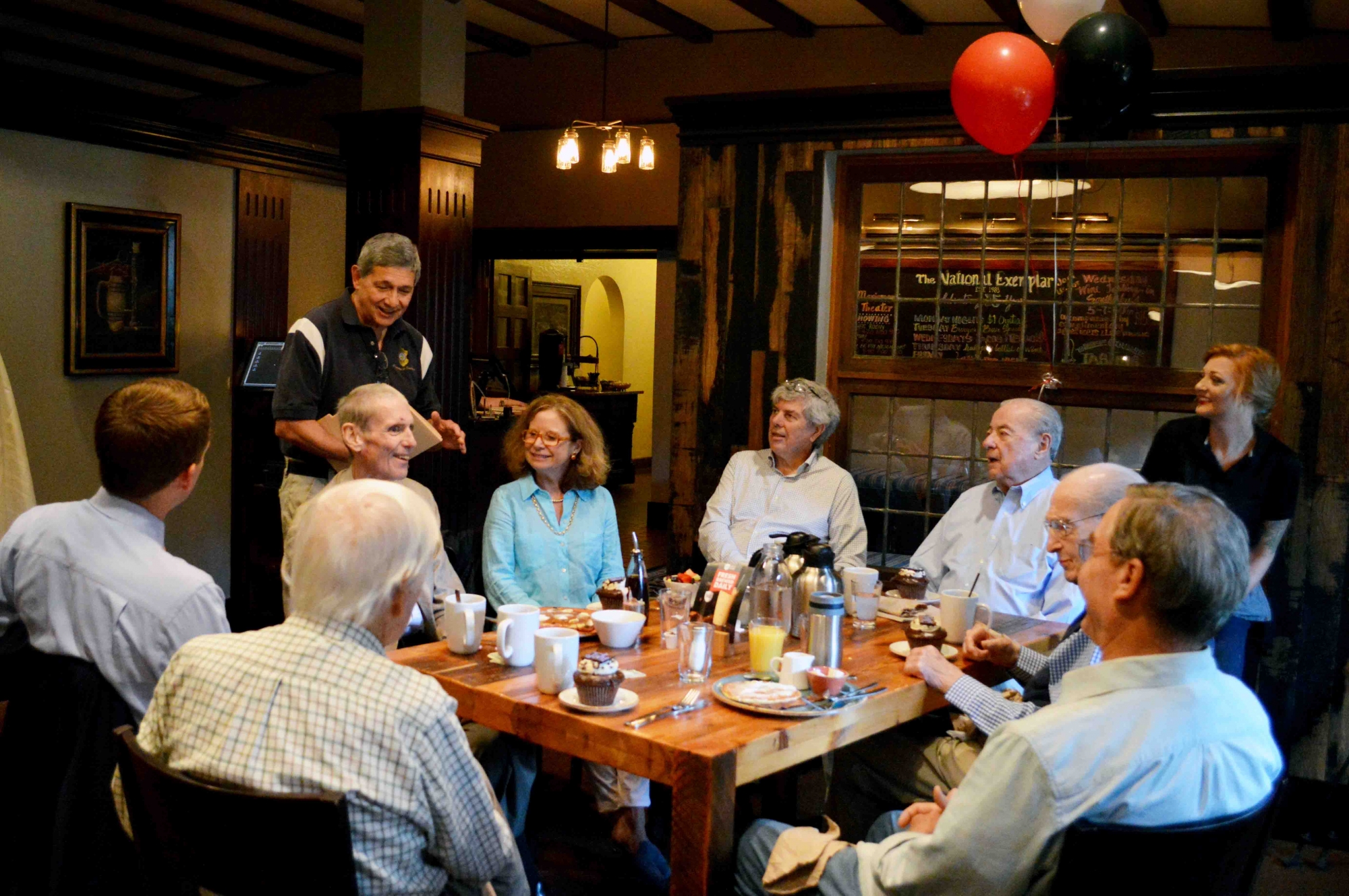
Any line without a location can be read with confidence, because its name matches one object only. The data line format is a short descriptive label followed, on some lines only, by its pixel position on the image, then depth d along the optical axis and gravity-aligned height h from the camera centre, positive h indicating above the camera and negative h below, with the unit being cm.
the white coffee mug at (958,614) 301 -63
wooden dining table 214 -73
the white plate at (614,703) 233 -69
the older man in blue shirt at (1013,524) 372 -50
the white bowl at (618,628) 281 -65
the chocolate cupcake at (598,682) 231 -65
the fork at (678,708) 227 -70
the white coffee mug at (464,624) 271 -64
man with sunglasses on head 419 -48
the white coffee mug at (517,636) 263 -64
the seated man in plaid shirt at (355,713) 161 -52
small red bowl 246 -67
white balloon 409 +125
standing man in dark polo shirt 381 -5
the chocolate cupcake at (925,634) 298 -68
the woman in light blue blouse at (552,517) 350 -50
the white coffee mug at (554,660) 242 -64
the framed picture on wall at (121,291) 620 +24
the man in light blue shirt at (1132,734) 164 -51
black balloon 380 +100
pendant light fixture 750 +133
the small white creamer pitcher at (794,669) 255 -67
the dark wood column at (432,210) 627 +73
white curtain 315 -37
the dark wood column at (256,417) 622 -44
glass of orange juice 265 -64
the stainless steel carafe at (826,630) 269 -61
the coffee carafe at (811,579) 299 -55
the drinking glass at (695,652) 256 -64
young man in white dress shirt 207 -42
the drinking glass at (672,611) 286 -62
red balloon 390 +94
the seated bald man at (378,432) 318 -24
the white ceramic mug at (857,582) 326 -60
